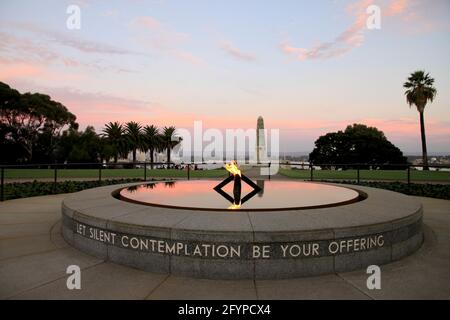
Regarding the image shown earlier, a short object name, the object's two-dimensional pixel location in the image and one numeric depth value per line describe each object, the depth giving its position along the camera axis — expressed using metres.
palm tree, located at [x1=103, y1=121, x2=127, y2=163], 66.12
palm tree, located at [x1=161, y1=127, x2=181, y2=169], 76.31
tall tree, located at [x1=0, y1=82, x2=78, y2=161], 51.25
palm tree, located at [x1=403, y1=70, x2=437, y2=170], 43.81
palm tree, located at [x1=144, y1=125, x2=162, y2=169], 71.75
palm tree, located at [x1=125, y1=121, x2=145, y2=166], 68.81
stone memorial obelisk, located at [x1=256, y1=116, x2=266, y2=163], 74.31
